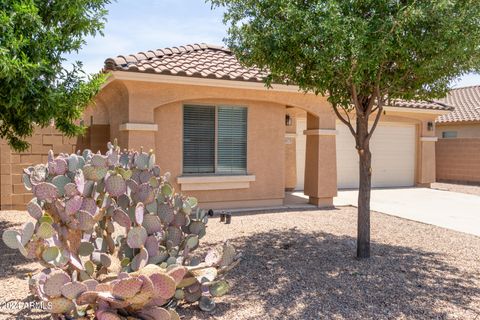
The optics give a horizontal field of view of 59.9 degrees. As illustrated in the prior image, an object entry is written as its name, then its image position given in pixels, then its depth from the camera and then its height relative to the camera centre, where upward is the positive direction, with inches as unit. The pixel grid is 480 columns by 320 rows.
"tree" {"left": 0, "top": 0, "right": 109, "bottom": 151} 237.5 +50.7
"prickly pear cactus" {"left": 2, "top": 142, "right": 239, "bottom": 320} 146.9 -40.6
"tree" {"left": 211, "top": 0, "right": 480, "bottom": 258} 213.5 +55.1
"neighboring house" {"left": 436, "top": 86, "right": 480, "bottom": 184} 797.9 +9.1
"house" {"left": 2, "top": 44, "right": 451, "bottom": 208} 391.2 +25.4
